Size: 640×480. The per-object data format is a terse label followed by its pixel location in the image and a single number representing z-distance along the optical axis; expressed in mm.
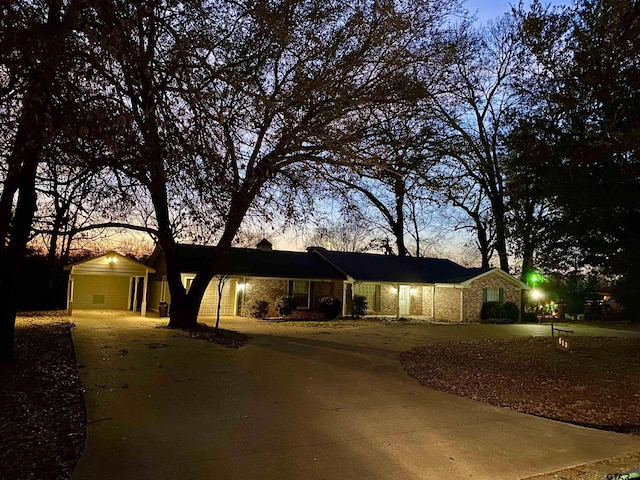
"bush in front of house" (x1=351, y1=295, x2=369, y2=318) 25672
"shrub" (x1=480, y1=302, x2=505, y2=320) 26734
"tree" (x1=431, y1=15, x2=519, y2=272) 26656
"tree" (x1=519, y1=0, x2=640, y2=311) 9688
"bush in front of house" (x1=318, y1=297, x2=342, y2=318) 24439
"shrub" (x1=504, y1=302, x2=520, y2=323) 27038
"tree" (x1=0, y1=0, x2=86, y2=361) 4750
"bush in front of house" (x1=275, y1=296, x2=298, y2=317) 23812
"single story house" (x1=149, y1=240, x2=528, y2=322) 24172
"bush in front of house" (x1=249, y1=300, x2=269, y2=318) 23375
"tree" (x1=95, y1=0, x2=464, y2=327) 5523
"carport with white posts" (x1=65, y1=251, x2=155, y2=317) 25156
